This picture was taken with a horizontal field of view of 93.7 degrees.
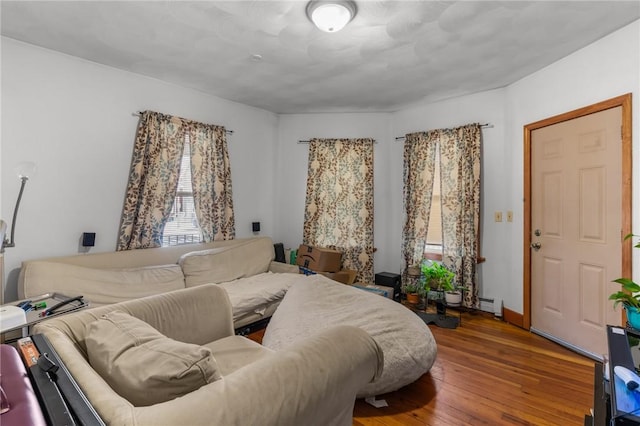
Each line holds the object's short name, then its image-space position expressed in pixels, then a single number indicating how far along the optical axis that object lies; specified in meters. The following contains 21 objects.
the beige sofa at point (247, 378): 0.81
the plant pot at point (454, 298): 3.57
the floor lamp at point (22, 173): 2.11
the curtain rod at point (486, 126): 3.54
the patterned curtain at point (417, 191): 3.95
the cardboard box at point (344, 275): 3.74
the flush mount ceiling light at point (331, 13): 1.92
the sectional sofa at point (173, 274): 2.31
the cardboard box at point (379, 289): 3.63
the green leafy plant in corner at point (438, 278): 3.54
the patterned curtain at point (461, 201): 3.58
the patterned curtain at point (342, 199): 4.25
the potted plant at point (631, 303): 1.55
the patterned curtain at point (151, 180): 2.99
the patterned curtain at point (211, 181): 3.54
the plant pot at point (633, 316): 1.54
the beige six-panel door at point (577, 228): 2.43
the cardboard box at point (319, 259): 3.73
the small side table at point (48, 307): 1.56
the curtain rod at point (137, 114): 3.05
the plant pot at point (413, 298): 3.85
